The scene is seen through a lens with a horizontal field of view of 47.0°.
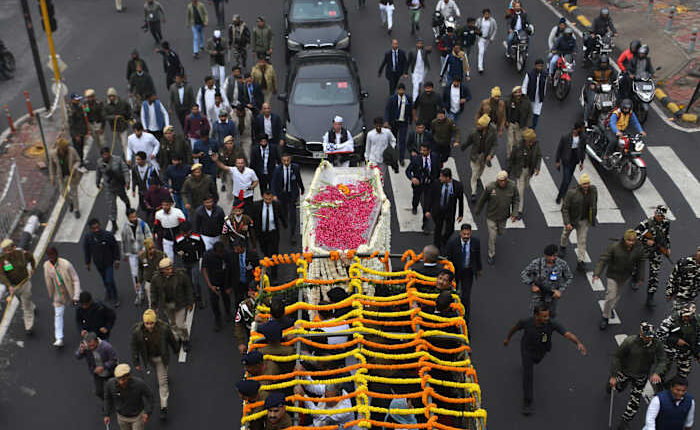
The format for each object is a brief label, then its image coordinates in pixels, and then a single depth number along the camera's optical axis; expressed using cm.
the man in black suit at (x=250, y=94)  1803
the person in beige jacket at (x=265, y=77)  1901
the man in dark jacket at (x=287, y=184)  1473
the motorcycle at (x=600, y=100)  1839
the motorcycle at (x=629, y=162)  1664
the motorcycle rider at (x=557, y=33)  2098
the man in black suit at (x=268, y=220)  1369
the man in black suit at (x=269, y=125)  1670
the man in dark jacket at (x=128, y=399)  1005
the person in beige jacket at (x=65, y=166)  1541
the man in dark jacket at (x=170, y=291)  1188
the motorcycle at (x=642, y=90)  1898
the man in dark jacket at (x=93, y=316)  1120
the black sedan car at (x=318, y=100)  1742
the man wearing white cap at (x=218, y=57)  2045
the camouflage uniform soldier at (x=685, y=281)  1231
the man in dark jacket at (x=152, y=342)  1087
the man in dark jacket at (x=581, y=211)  1387
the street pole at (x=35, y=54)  1864
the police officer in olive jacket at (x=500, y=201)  1405
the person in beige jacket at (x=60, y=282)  1236
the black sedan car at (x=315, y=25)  2178
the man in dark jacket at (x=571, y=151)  1552
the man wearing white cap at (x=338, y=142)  1625
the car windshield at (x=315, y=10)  2280
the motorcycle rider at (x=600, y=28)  2156
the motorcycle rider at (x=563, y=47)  2048
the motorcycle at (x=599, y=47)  2161
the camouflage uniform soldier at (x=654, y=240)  1303
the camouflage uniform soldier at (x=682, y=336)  1116
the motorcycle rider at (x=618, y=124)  1702
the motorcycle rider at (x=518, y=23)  2175
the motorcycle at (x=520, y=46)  2162
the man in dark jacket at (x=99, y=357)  1072
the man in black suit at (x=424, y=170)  1520
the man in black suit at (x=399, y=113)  1736
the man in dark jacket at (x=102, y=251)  1299
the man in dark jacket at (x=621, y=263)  1246
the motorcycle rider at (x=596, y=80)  1861
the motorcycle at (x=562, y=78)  2010
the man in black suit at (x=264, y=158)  1577
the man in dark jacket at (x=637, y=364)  1055
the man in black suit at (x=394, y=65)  1983
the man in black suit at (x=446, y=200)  1413
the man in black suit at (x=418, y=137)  1602
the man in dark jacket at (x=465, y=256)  1263
